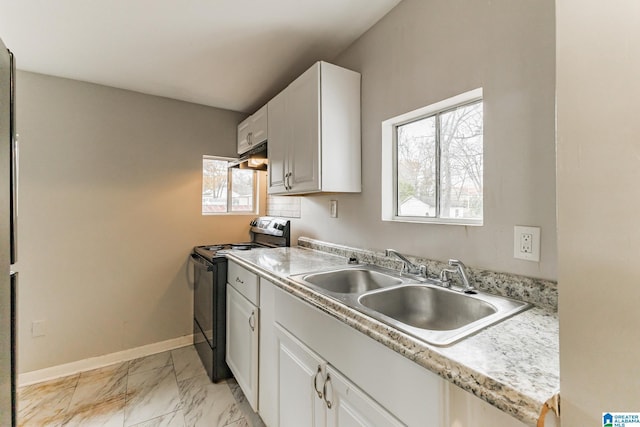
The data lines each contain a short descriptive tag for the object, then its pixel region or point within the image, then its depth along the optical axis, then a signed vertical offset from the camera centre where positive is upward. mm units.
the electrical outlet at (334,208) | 2018 +42
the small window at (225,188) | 2895 +280
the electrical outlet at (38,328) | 2125 -864
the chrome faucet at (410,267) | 1357 -261
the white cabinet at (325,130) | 1670 +523
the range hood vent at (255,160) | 2385 +486
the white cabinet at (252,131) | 2383 +767
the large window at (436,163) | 1282 +266
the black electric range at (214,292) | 2084 -616
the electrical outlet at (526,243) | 999 -104
